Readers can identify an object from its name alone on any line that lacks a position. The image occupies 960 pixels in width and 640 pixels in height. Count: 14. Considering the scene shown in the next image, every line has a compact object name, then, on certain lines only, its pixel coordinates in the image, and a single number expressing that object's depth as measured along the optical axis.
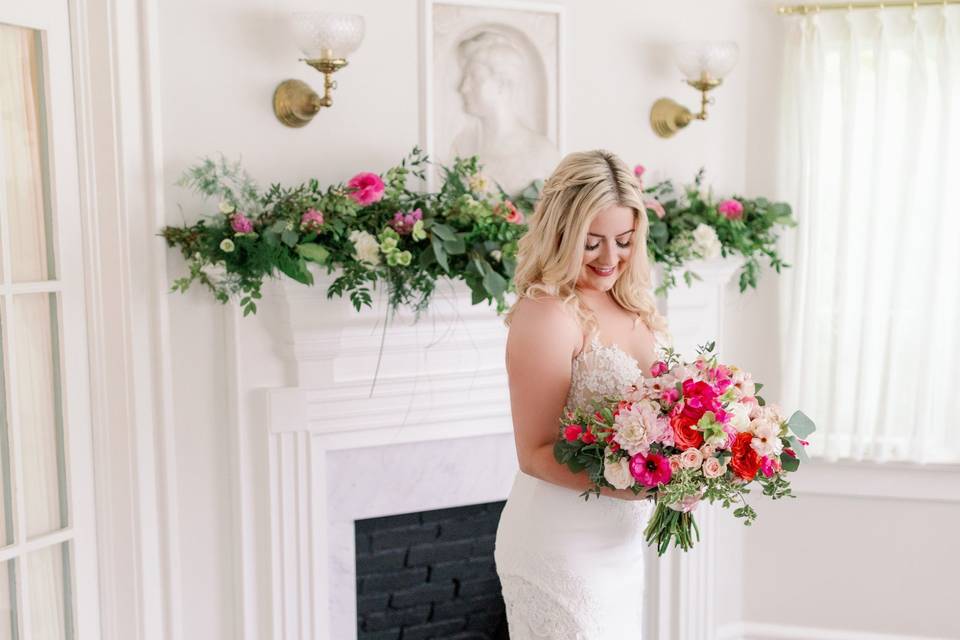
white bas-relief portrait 3.29
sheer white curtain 3.61
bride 2.34
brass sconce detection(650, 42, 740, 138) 3.44
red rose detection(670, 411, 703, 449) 2.14
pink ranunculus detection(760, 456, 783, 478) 2.19
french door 2.65
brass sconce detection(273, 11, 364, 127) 2.84
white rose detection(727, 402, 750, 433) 2.18
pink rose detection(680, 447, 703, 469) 2.12
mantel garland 2.85
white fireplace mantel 3.12
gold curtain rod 3.55
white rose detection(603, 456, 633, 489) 2.16
